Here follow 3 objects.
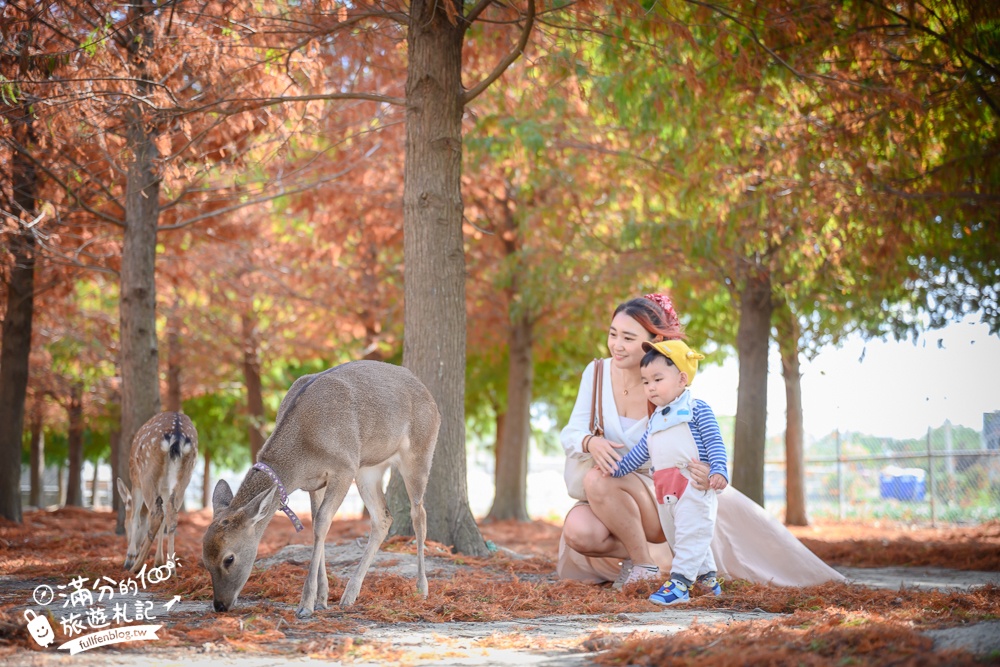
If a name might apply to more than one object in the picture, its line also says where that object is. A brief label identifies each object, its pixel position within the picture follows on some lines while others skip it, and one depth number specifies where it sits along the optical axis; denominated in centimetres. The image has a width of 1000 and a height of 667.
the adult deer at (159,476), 837
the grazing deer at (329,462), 573
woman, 713
